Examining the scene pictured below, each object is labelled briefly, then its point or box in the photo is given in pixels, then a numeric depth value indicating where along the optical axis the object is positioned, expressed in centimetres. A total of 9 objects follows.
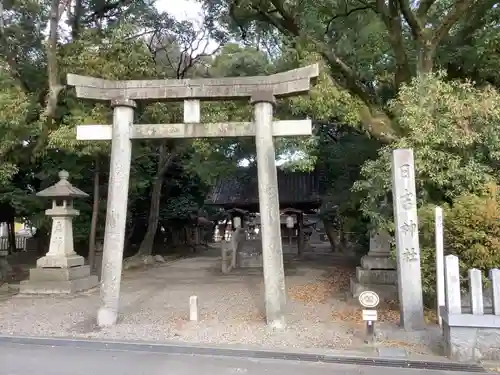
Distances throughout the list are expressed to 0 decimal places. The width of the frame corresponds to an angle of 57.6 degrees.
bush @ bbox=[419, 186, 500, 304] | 774
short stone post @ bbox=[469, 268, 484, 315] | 613
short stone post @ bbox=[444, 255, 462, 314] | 625
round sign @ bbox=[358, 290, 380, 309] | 703
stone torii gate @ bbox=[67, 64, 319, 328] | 837
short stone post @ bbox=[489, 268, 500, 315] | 609
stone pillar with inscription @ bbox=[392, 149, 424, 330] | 775
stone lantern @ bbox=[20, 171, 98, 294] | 1302
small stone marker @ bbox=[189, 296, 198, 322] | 891
